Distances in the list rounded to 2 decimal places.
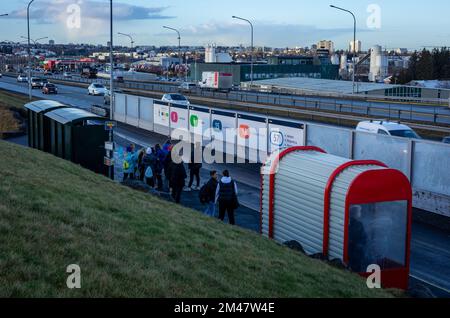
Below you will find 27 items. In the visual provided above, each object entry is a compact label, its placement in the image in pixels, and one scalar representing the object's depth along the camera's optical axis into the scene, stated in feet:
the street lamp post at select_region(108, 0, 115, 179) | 101.50
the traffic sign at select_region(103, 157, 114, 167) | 61.46
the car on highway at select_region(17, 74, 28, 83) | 315.29
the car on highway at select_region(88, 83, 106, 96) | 215.31
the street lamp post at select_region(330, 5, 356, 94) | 165.01
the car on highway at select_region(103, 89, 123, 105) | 171.12
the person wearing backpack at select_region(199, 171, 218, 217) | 49.34
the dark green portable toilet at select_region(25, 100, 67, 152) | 77.41
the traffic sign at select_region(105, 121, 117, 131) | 63.67
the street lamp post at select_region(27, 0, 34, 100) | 178.42
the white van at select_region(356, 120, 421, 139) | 71.77
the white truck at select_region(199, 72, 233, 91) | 250.78
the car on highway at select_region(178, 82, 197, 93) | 238.66
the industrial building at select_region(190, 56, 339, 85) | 363.97
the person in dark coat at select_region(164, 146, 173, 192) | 62.27
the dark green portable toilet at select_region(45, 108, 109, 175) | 64.34
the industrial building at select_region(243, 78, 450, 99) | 237.04
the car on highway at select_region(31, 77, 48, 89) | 259.19
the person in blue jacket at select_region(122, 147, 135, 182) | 64.44
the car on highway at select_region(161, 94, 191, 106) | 147.43
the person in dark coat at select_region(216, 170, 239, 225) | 47.65
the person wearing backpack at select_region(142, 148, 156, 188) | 61.29
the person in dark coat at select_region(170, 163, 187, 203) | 56.13
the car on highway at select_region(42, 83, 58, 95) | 220.23
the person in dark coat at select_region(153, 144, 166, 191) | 62.90
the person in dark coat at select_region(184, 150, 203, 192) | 64.75
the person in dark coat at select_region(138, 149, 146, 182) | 64.00
